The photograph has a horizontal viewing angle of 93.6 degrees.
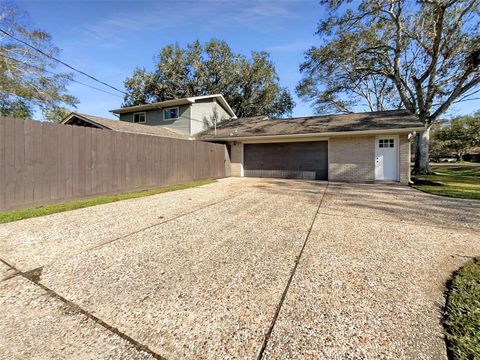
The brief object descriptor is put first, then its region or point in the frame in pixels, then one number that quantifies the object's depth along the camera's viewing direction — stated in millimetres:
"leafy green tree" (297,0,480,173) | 12797
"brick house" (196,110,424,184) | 10711
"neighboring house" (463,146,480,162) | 45156
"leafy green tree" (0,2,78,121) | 14914
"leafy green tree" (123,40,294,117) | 22312
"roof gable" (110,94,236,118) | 15391
